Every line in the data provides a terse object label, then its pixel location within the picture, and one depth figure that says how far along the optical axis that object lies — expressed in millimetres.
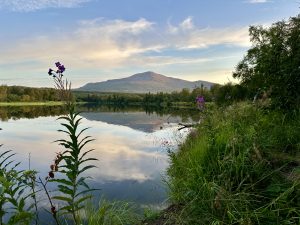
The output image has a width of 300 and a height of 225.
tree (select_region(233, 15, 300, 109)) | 5500
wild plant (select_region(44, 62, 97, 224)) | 2424
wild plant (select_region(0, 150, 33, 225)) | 1995
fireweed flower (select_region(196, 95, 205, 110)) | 5228
